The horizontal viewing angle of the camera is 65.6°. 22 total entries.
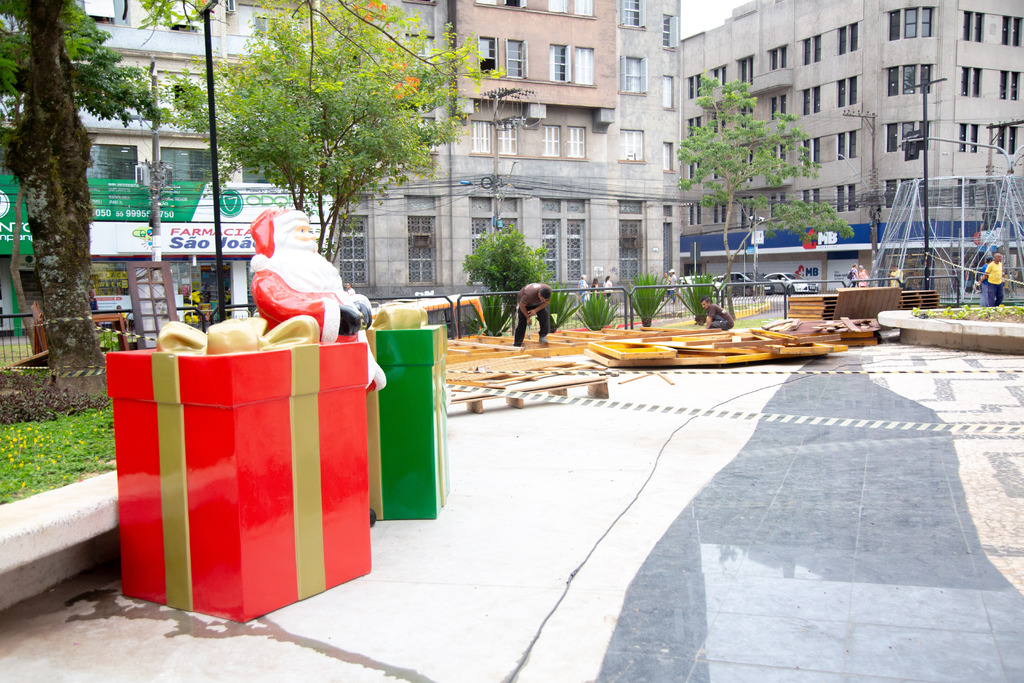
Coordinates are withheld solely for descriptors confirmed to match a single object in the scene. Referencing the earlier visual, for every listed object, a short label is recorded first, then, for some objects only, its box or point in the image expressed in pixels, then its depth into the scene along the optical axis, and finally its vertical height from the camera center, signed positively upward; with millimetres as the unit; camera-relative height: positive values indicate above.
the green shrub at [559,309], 18094 -829
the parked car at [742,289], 21244 -584
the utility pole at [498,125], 37250 +7263
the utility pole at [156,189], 27328 +3177
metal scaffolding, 28297 +1145
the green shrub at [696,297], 20141 -661
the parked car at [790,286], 21147 -543
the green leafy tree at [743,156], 44000 +6366
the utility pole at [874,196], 51262 +4705
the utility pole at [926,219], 24128 +1710
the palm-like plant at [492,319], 17031 -953
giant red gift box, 3359 -871
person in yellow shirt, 19062 -239
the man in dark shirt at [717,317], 17125 -1010
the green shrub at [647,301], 20047 -729
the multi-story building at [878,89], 51156 +11991
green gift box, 4637 -829
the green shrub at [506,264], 20344 +271
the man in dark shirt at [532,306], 13203 -540
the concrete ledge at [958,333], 13539 -1229
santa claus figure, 4449 -32
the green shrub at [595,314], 18359 -943
